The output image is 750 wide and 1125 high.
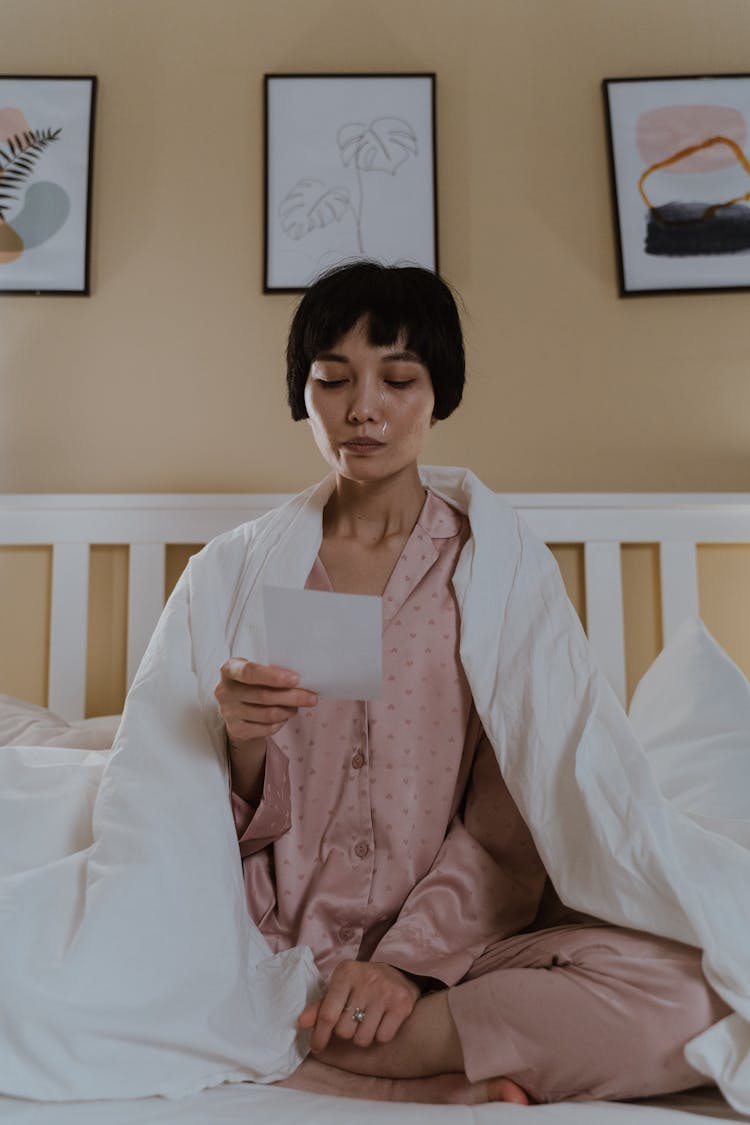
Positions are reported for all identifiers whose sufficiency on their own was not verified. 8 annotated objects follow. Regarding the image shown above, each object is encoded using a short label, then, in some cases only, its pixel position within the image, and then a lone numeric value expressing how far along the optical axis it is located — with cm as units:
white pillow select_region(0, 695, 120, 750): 121
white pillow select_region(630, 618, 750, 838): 110
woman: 82
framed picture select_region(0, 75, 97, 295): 169
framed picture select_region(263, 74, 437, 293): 168
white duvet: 80
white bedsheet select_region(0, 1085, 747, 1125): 72
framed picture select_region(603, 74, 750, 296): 167
